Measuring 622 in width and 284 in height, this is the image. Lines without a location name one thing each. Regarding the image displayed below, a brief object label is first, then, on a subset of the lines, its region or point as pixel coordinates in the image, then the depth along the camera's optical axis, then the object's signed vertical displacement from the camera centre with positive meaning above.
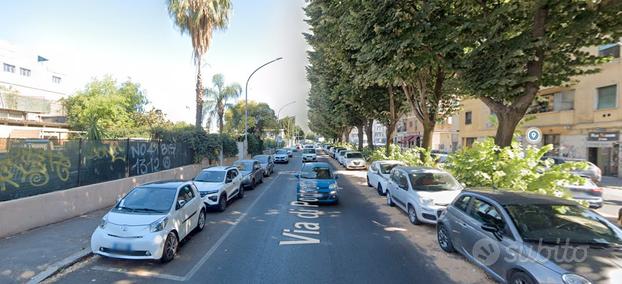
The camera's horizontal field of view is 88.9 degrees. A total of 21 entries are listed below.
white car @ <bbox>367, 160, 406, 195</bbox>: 13.38 -1.48
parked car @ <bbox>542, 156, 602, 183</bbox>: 14.06 -1.25
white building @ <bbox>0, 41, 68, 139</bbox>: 26.84 +6.23
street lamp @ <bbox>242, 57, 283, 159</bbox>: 22.97 +3.59
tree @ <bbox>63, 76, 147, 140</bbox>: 36.44 +3.93
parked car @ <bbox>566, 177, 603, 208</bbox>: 10.64 -1.62
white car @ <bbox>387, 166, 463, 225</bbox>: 8.28 -1.39
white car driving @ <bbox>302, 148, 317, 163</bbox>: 31.43 -1.50
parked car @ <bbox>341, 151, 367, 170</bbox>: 24.80 -1.51
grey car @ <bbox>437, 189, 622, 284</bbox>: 3.82 -1.34
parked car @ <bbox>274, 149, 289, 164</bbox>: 32.09 -1.68
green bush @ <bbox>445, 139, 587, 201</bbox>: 7.43 -0.64
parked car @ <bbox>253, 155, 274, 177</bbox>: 19.77 -1.50
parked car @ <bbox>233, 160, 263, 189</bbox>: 14.33 -1.54
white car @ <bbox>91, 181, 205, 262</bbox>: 5.53 -1.61
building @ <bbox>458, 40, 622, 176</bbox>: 20.53 +2.05
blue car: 10.90 -1.64
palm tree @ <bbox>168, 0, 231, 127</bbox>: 18.27 +7.12
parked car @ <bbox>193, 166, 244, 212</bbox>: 9.92 -1.56
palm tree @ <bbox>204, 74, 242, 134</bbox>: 40.62 +5.62
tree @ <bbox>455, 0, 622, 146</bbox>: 7.60 +2.56
